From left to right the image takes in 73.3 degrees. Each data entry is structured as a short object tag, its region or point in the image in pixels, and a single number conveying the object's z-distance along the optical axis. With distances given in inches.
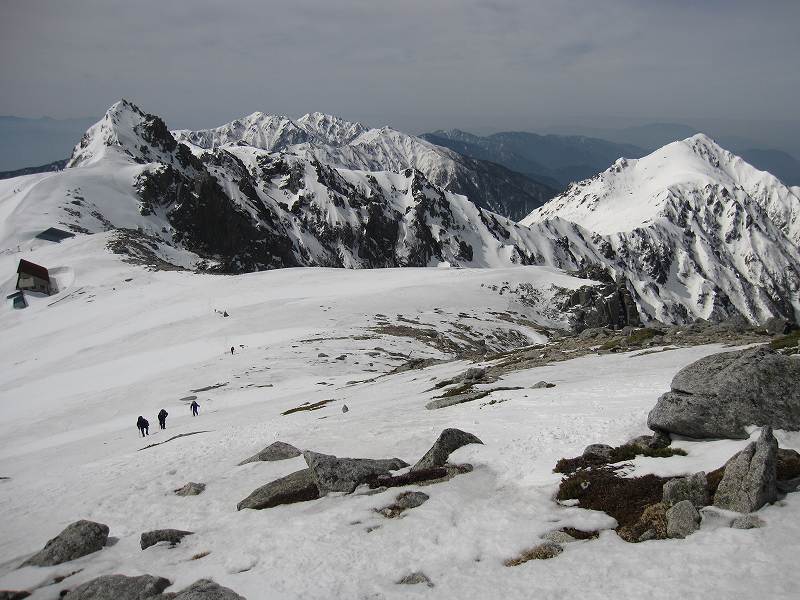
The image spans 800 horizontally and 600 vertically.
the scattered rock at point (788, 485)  490.6
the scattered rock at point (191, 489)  791.1
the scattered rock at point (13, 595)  530.3
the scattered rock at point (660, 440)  653.9
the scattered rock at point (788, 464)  515.8
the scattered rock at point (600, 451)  660.7
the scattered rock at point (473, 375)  1333.7
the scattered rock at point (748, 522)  447.8
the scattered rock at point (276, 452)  876.6
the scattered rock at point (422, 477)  676.7
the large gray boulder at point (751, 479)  465.7
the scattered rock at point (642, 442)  659.6
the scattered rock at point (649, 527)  468.1
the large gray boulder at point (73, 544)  601.0
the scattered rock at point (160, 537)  611.9
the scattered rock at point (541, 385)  1097.4
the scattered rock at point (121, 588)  487.5
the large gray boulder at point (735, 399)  618.5
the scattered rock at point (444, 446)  727.1
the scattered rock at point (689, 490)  492.4
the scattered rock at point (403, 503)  599.8
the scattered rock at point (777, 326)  1469.0
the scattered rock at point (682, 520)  458.9
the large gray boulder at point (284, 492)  678.5
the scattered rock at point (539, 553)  472.4
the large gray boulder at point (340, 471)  677.9
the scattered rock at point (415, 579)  463.5
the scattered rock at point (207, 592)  444.5
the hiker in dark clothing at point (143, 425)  1347.2
